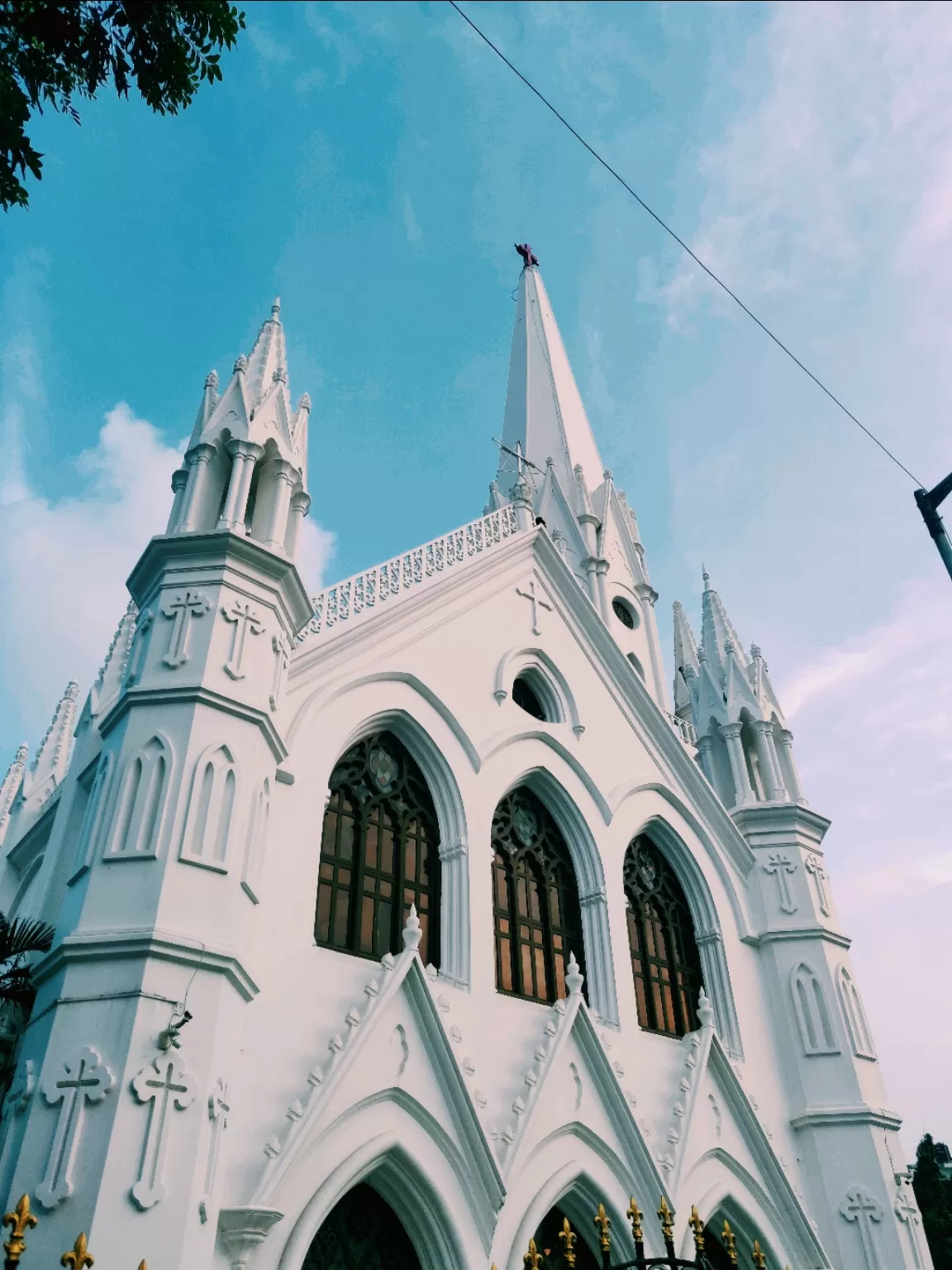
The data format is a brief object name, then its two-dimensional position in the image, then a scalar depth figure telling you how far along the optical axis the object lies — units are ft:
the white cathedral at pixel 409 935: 31.07
